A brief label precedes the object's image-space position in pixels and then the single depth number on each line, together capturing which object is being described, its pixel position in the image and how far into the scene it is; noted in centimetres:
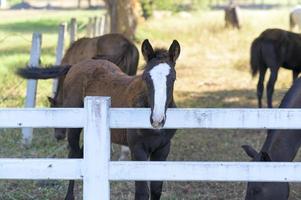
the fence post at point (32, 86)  941
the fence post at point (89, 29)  1642
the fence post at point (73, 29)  1330
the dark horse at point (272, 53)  1249
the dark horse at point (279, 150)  562
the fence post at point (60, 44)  1113
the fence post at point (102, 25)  1873
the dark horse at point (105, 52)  848
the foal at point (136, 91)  514
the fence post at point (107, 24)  2072
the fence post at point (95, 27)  1721
